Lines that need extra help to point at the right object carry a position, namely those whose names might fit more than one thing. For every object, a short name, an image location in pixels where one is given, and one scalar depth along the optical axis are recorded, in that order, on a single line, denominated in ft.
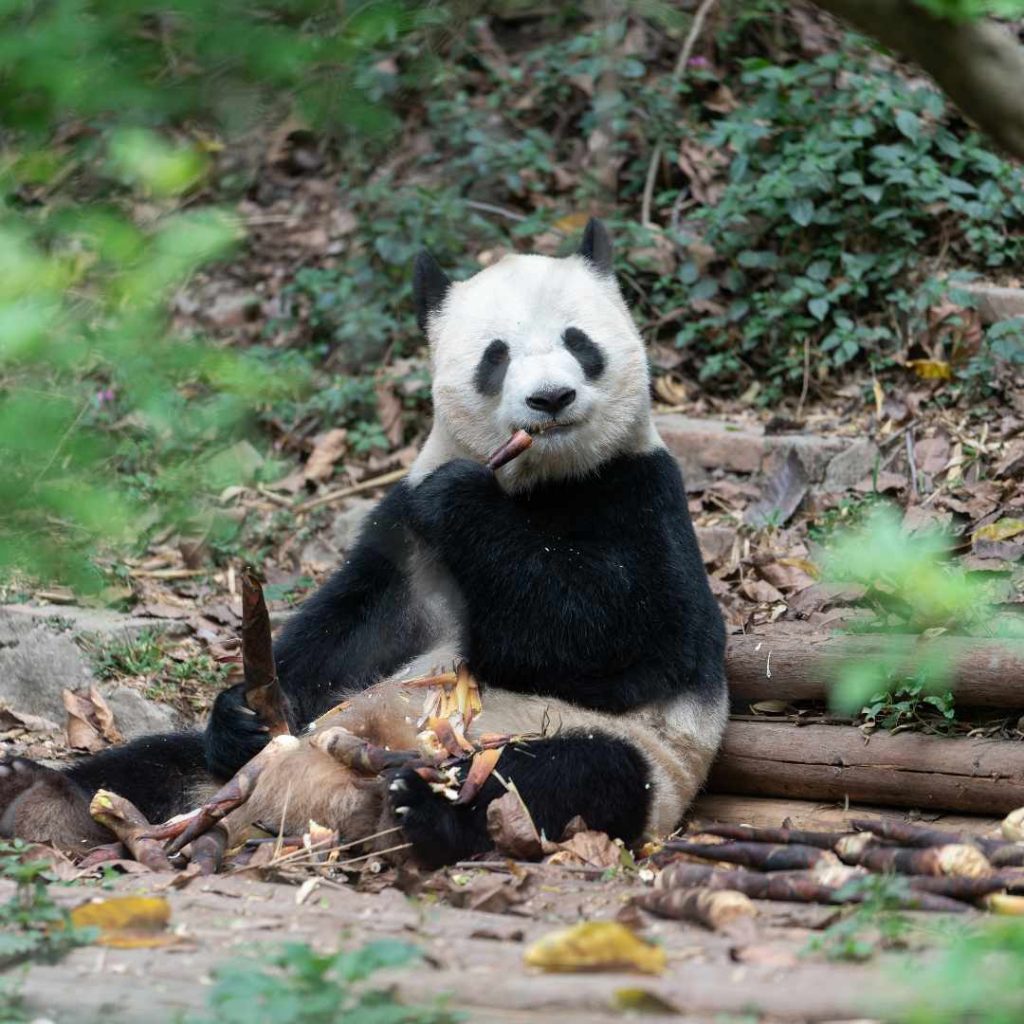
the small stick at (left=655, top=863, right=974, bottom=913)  23.79
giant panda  32.30
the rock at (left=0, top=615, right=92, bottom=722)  44.91
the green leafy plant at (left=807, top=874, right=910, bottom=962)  20.47
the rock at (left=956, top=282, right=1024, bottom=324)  53.52
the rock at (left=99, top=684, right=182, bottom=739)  43.55
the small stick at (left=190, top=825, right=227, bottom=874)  30.17
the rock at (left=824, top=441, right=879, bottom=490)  50.78
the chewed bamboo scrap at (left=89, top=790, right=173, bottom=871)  31.94
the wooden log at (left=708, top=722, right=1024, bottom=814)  33.06
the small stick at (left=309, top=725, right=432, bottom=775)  31.50
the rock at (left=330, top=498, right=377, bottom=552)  55.93
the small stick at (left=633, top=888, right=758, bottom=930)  23.54
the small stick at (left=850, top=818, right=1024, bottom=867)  26.50
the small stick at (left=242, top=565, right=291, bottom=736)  30.71
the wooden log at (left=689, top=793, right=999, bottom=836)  33.58
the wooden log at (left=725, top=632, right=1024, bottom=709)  33.45
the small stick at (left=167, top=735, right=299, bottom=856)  31.32
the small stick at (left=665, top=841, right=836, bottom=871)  26.58
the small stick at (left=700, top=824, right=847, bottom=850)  27.58
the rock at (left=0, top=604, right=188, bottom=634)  45.78
